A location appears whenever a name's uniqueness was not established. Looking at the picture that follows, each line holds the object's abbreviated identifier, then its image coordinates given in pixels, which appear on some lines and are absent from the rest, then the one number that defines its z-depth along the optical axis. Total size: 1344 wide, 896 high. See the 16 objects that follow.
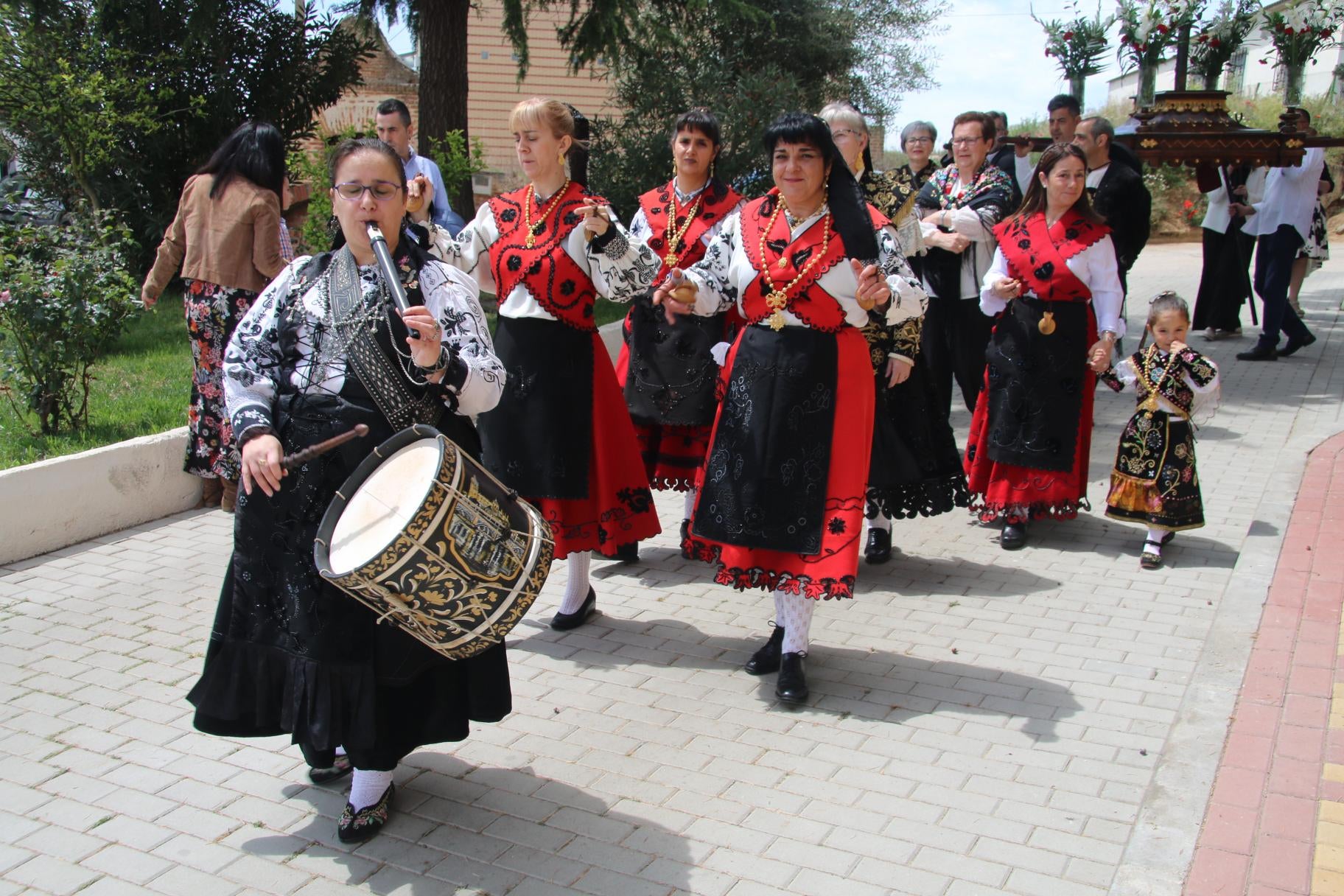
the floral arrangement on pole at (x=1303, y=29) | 10.46
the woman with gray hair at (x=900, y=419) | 5.47
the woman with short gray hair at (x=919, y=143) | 7.57
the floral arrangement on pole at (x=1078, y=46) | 10.08
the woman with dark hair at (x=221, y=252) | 6.19
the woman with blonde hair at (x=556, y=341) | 4.84
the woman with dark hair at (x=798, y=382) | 4.31
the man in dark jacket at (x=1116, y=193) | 7.53
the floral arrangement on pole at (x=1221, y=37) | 9.96
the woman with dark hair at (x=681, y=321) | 5.73
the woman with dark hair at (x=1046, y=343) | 5.91
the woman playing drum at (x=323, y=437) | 3.29
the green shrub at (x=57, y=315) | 6.61
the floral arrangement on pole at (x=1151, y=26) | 9.66
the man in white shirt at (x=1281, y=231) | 11.18
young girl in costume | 5.90
